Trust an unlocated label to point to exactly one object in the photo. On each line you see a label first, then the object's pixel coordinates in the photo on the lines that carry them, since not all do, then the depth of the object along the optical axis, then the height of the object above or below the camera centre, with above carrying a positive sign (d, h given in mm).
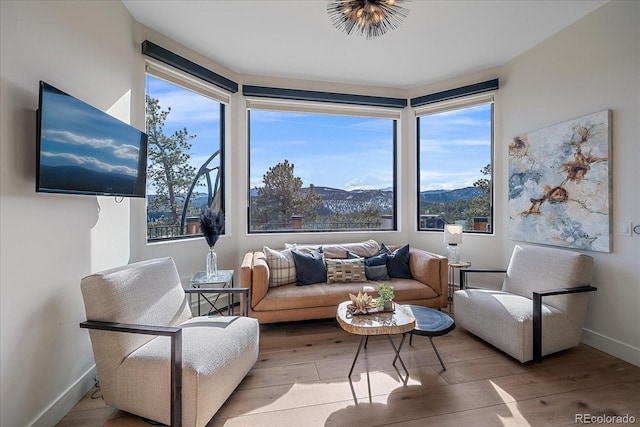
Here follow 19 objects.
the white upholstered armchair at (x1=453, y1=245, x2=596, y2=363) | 2348 -830
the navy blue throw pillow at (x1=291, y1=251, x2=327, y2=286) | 3266 -639
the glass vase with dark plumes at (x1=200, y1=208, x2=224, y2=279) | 2963 -163
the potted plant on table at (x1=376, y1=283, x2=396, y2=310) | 2289 -688
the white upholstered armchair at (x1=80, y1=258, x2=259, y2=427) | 1593 -864
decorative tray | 2227 -774
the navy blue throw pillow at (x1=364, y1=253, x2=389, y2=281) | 3469 -665
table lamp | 3605 -319
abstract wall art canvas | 2590 +310
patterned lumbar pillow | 3328 -674
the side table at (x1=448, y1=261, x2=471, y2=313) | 3508 -762
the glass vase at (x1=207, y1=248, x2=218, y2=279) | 3010 -538
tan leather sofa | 2902 -848
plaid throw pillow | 3221 -625
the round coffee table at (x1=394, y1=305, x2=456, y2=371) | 2137 -869
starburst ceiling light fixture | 2078 +1545
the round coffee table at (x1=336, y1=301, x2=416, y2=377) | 1998 -796
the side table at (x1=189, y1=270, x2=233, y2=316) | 2748 -655
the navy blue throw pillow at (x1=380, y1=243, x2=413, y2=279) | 3557 -631
